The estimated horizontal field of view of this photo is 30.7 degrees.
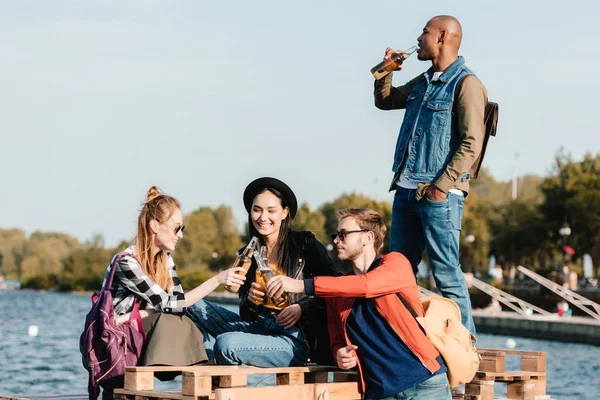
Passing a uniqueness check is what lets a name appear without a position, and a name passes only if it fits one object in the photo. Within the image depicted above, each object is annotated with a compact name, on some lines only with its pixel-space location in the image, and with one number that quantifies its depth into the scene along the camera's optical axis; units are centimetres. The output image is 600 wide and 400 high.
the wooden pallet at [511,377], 696
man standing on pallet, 664
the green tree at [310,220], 8802
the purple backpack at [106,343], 589
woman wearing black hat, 630
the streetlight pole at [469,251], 6046
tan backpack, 599
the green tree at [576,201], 5175
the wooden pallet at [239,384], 552
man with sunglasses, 583
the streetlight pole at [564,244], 5300
